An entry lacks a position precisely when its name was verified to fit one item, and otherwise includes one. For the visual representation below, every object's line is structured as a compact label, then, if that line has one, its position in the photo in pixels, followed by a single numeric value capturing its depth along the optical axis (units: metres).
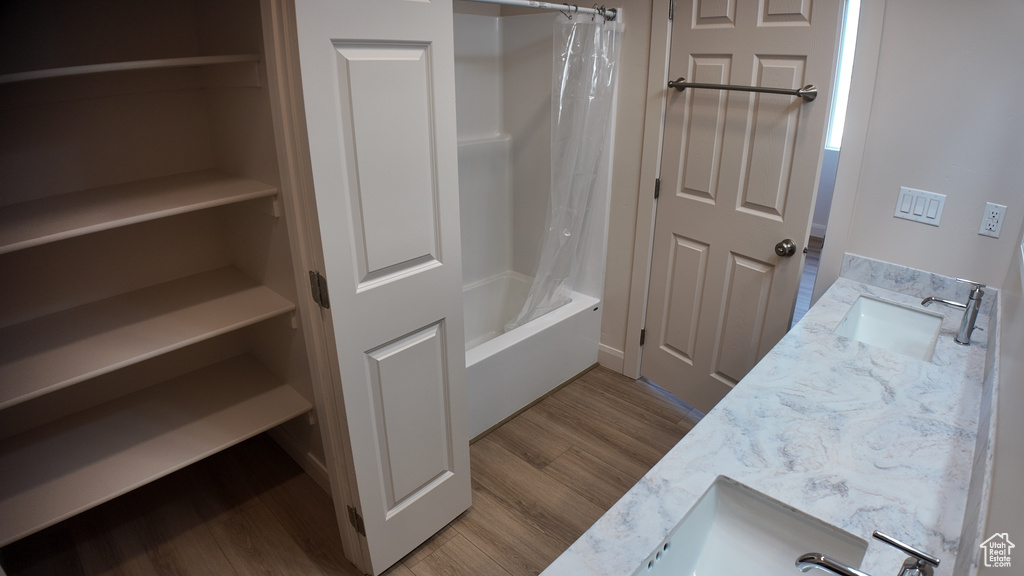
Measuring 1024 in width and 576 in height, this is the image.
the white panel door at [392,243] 1.39
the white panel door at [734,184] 2.05
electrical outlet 1.78
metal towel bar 2.00
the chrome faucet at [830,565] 0.94
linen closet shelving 1.56
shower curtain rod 2.12
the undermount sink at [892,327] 1.94
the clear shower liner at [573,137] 2.43
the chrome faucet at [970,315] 1.74
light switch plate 1.90
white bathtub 2.47
